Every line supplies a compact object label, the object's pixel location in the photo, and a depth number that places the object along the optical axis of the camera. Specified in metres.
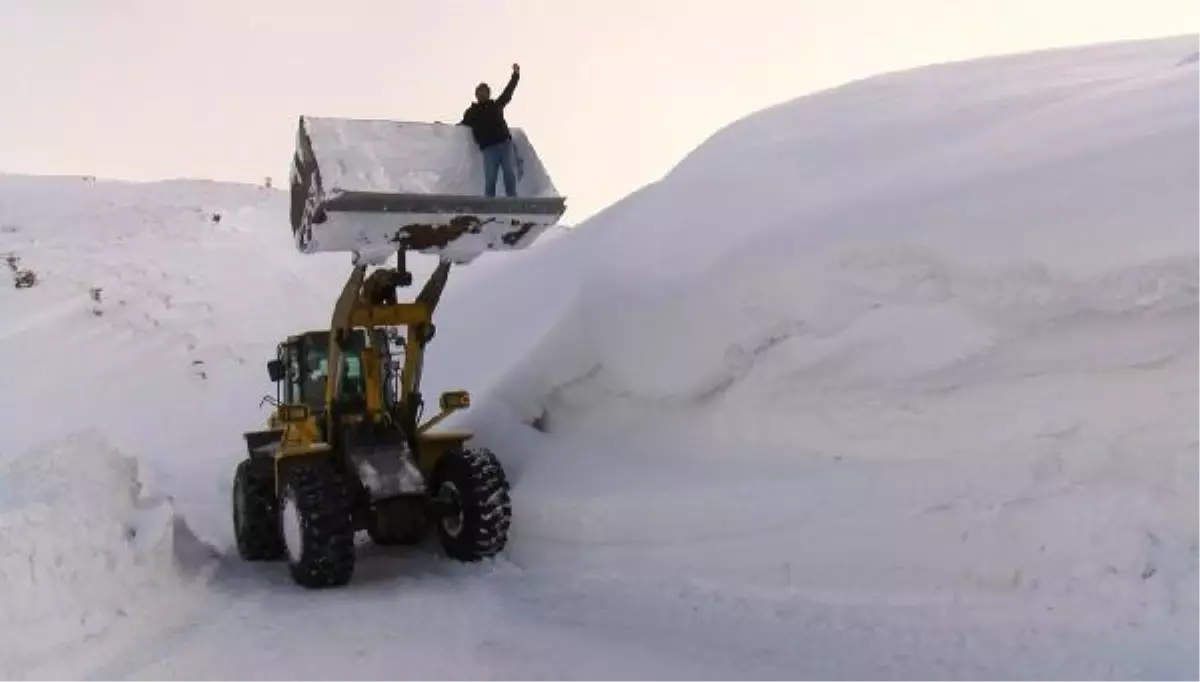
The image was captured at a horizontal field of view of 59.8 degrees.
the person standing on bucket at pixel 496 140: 8.76
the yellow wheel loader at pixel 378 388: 7.80
